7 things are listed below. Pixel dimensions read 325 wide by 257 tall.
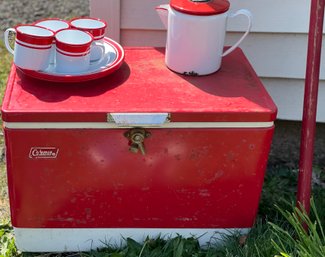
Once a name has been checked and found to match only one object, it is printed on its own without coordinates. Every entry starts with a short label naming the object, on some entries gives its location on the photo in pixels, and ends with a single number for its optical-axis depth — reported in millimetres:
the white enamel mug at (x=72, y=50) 1993
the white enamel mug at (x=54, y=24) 2143
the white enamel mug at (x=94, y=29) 2129
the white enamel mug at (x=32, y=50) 1961
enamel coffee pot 2045
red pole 2008
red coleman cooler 1919
